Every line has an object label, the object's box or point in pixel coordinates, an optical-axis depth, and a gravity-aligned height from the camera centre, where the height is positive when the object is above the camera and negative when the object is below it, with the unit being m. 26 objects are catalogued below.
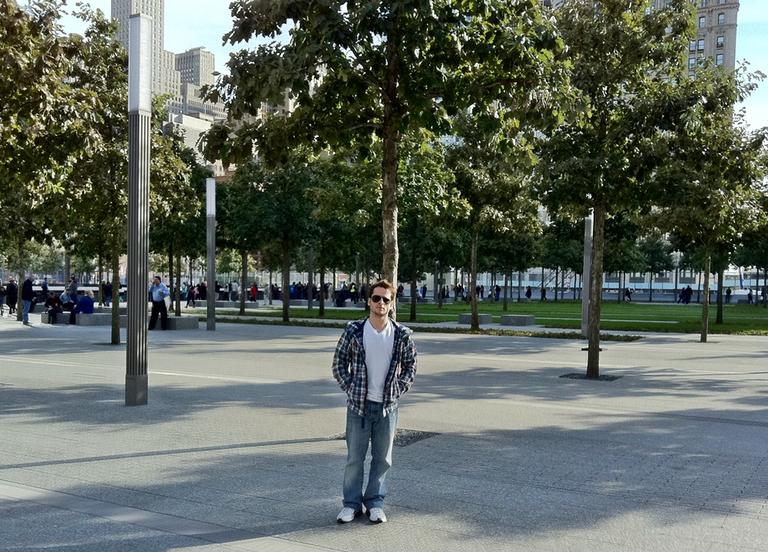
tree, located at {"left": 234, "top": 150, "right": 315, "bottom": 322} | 27.16 +2.74
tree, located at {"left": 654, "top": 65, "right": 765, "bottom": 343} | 12.38 +2.09
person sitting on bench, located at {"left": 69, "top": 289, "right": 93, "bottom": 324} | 25.11 -1.18
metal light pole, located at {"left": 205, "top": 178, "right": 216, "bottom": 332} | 22.97 +0.80
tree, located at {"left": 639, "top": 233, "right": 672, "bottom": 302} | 68.62 +1.90
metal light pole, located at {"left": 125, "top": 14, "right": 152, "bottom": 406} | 9.21 +0.76
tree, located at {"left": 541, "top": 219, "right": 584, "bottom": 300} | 55.66 +1.63
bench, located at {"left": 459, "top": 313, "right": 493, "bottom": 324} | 26.81 -1.52
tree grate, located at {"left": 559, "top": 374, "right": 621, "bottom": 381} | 12.60 -1.68
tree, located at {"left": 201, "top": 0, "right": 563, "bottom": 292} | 7.34 +2.18
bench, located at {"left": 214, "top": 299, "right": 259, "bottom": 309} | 40.25 -1.67
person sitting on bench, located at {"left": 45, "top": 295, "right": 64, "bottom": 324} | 25.75 -1.26
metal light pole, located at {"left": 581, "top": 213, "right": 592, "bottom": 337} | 18.06 +0.33
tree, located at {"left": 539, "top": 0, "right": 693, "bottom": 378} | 12.31 +2.78
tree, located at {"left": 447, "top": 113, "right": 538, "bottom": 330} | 23.08 +2.69
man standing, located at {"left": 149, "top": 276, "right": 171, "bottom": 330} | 21.91 -0.88
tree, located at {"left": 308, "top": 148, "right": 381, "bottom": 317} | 22.95 +2.33
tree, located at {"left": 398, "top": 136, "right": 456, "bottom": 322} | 19.01 +2.31
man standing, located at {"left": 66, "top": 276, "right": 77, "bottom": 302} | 29.22 -0.76
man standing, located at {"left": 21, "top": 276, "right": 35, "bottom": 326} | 24.76 -0.83
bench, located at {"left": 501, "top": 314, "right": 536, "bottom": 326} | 25.86 -1.48
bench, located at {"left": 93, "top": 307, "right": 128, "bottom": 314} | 30.02 -1.53
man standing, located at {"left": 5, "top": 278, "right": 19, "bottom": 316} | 31.59 -0.92
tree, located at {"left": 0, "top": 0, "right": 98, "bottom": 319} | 9.20 +2.08
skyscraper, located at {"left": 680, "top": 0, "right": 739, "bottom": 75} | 115.06 +38.13
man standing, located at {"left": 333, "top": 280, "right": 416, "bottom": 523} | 4.94 -0.71
